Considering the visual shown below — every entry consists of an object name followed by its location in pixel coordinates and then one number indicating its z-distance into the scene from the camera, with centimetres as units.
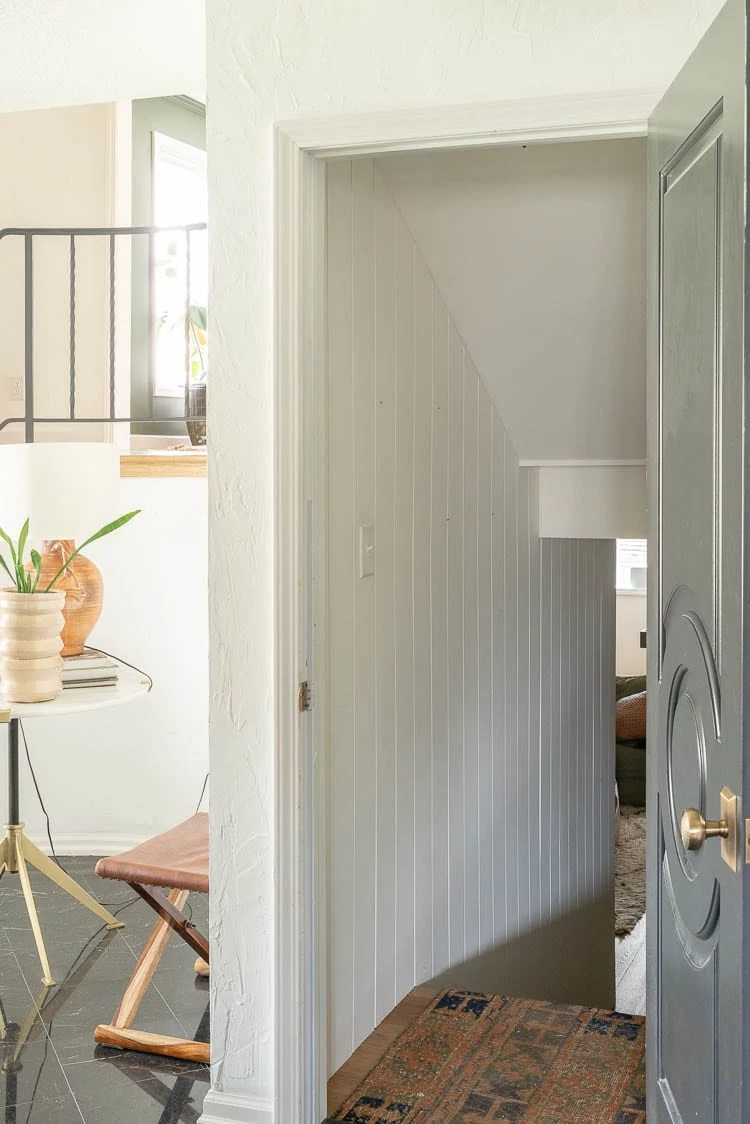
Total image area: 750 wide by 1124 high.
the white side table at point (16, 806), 318
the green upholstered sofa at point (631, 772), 662
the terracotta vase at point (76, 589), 356
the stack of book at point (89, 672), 350
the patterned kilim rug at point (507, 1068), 235
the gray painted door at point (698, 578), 138
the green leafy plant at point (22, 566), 323
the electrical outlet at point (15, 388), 453
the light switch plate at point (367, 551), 256
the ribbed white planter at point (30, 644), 319
